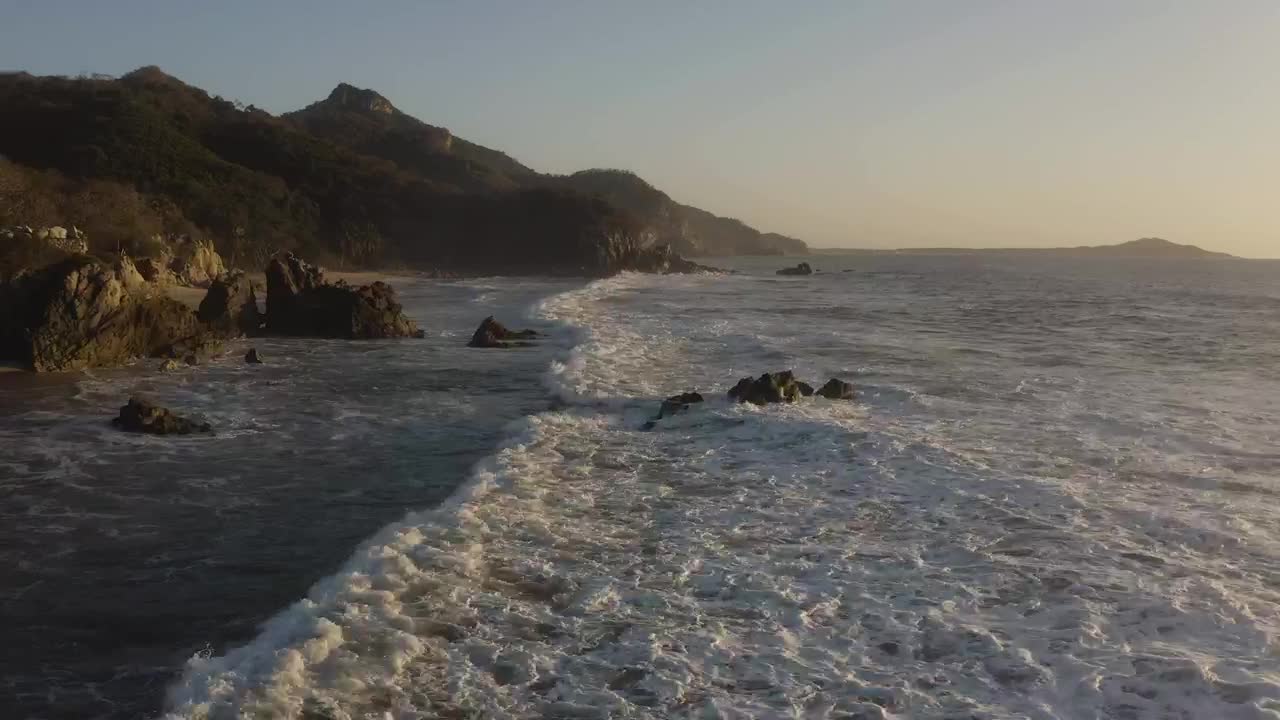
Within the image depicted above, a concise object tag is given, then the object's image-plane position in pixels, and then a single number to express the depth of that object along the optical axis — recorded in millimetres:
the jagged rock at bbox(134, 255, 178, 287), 31672
